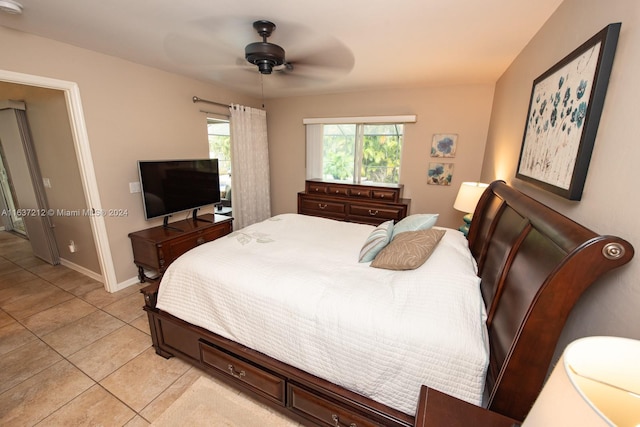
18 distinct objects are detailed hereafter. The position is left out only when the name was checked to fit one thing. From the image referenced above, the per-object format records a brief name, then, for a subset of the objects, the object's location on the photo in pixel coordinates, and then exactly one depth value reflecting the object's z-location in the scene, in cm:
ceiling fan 187
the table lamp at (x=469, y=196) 246
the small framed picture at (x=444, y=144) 348
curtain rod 330
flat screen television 273
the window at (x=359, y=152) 386
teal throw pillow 187
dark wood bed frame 76
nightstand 81
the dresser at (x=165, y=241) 267
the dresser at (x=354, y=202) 352
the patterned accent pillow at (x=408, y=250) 154
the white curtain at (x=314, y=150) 419
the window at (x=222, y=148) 450
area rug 145
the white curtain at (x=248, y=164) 391
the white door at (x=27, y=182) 294
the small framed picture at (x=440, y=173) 358
